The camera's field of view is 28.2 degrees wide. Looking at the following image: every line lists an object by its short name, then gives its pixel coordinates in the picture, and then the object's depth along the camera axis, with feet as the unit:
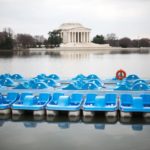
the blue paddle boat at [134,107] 44.75
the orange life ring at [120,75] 77.14
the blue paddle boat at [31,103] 47.55
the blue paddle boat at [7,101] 48.82
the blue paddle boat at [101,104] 45.47
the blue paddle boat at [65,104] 46.24
